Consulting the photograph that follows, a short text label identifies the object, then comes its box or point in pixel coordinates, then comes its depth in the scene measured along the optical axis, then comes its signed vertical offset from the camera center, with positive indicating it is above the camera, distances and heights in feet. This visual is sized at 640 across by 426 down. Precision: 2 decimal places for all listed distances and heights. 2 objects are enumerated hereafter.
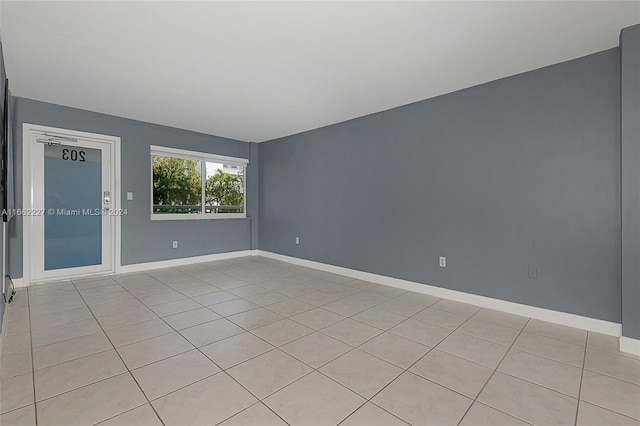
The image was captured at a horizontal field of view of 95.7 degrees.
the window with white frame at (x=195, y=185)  16.67 +1.89
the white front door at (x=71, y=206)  12.96 +0.45
